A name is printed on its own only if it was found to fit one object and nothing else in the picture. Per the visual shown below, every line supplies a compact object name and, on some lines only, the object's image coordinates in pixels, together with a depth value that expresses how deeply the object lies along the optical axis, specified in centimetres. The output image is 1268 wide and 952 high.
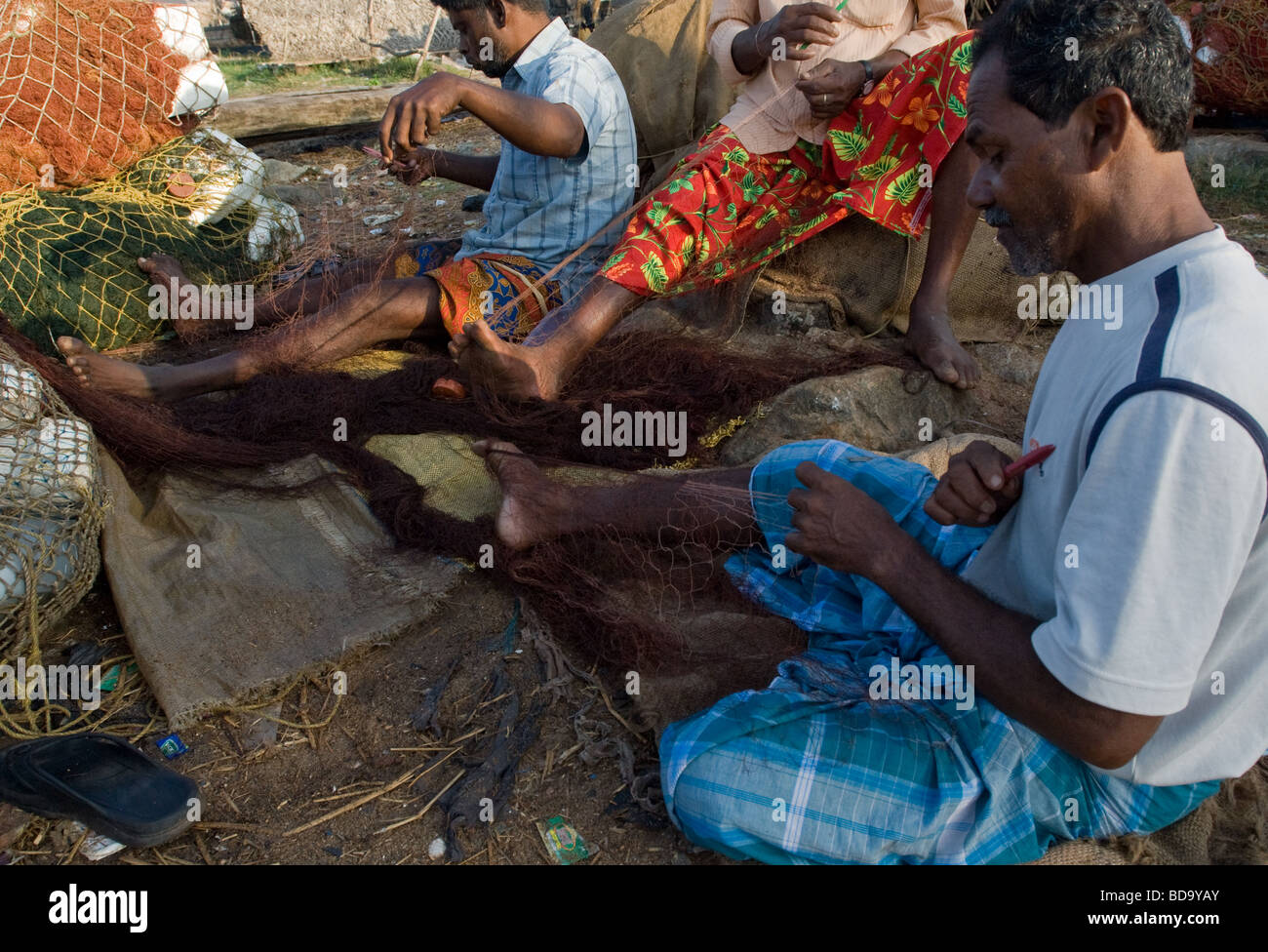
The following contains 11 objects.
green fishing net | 376
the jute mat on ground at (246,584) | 231
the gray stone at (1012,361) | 367
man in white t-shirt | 131
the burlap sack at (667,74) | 455
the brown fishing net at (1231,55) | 576
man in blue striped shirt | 336
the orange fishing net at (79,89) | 384
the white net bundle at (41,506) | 229
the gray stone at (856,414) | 316
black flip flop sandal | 185
